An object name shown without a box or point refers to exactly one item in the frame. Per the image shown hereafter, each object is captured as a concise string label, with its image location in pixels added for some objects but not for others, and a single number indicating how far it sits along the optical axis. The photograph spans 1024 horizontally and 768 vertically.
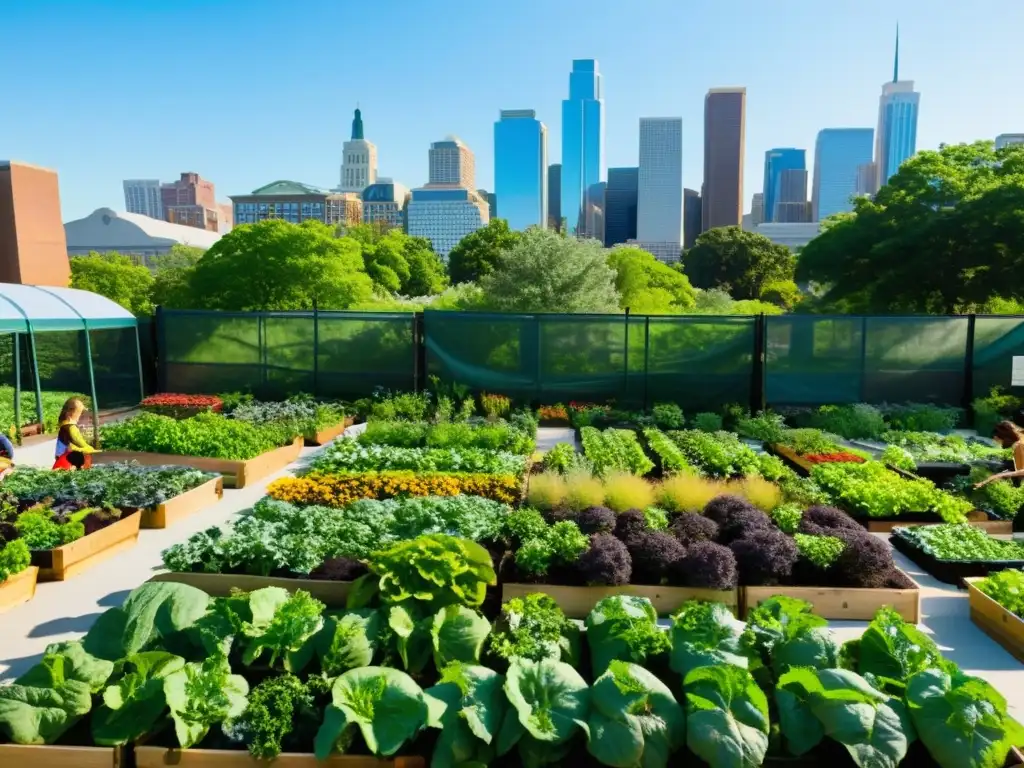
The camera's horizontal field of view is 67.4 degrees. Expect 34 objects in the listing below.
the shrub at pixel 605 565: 5.10
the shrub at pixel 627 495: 6.62
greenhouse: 12.05
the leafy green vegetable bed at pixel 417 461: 8.59
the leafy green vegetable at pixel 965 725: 3.05
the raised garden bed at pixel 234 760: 3.26
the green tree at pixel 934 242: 20.25
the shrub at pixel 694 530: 5.70
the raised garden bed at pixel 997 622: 4.80
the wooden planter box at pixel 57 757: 3.30
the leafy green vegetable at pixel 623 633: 3.83
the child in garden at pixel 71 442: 8.15
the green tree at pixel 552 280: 27.30
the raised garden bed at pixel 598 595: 5.14
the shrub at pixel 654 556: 5.25
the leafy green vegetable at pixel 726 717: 3.04
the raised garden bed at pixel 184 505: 7.14
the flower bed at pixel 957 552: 6.02
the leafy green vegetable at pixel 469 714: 3.16
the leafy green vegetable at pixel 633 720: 3.10
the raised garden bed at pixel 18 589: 5.28
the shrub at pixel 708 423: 12.07
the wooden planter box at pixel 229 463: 8.87
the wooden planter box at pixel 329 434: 11.45
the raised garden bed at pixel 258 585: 5.13
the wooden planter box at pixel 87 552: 5.83
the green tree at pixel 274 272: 28.38
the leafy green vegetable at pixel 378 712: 3.21
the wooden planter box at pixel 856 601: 5.23
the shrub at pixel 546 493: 6.79
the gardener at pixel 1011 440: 7.82
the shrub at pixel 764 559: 5.20
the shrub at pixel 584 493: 6.61
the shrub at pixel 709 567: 5.06
